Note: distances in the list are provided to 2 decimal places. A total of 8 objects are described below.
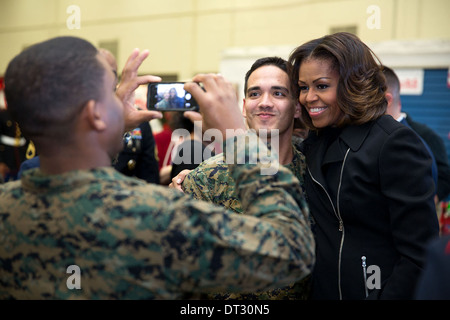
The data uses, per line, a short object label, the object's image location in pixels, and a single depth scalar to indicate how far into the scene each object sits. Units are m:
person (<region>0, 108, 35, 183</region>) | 4.64
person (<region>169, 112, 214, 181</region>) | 2.78
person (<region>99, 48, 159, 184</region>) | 2.86
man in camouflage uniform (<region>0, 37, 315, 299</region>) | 1.00
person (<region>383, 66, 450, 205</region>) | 3.45
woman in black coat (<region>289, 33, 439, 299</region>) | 1.48
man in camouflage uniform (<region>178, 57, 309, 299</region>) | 1.88
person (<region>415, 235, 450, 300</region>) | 0.78
